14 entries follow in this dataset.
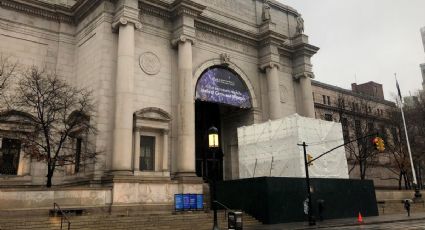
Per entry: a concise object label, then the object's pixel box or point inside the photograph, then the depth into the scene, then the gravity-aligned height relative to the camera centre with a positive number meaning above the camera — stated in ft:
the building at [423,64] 416.63 +140.80
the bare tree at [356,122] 183.11 +38.33
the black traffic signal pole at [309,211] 83.30 -1.58
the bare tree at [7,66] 95.55 +34.93
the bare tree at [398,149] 175.32 +23.63
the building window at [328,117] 201.21 +42.54
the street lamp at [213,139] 60.75 +10.10
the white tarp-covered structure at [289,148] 106.11 +15.57
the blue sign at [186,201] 88.94 +1.44
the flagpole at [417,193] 144.50 +2.60
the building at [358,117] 189.57 +41.27
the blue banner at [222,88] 117.91 +35.42
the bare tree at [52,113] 81.56 +21.62
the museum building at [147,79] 93.04 +35.17
